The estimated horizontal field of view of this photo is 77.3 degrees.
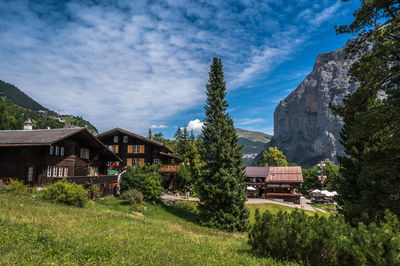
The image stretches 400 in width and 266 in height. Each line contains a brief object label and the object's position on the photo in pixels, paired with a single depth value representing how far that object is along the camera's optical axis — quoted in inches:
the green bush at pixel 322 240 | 245.1
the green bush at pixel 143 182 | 1230.9
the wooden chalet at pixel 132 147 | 1914.4
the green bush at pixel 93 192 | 1119.6
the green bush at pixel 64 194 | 810.8
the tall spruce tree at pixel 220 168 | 1029.8
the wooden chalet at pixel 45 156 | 1000.2
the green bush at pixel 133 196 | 1121.4
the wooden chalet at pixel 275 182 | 1989.4
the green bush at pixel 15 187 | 829.8
